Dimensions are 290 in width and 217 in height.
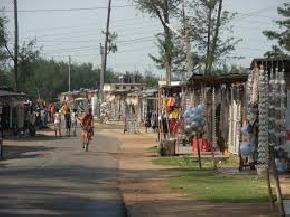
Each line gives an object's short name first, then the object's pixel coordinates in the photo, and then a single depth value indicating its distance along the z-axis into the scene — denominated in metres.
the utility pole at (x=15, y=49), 53.64
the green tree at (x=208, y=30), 48.75
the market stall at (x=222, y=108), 24.67
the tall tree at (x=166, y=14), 52.66
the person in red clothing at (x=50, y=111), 62.32
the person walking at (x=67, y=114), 43.88
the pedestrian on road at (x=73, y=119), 54.56
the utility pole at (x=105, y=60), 78.16
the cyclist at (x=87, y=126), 29.31
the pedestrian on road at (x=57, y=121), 44.99
